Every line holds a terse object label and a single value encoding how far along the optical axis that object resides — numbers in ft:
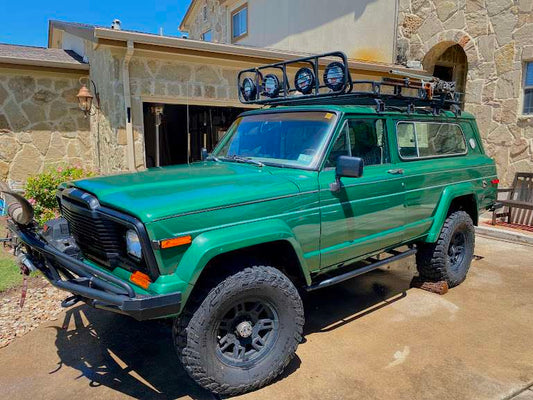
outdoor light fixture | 26.86
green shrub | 19.63
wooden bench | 24.86
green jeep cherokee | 8.65
